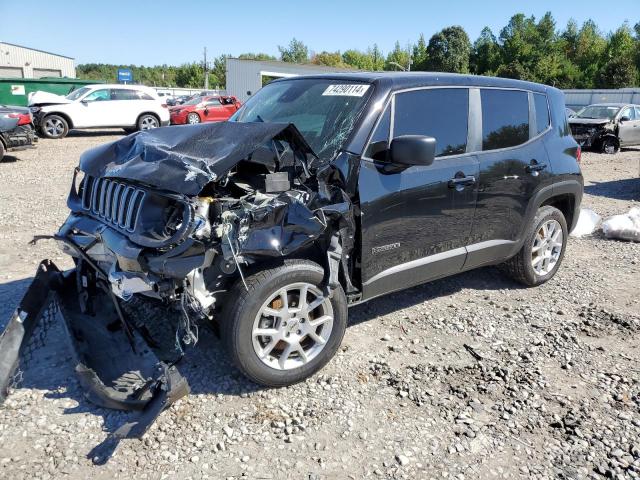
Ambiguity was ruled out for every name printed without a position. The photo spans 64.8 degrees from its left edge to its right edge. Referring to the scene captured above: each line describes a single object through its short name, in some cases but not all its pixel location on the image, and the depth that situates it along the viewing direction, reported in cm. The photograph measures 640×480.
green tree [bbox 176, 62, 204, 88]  8544
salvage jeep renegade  282
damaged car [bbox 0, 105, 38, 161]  1158
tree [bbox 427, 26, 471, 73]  5869
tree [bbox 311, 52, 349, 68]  9181
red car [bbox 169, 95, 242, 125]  2108
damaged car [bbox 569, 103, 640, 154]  1606
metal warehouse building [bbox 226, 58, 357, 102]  3800
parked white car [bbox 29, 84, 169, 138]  1662
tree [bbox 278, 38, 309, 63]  9431
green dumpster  2325
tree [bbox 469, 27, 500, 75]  6272
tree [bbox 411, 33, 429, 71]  6525
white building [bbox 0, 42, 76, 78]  4172
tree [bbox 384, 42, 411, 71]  8477
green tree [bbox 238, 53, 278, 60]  9631
